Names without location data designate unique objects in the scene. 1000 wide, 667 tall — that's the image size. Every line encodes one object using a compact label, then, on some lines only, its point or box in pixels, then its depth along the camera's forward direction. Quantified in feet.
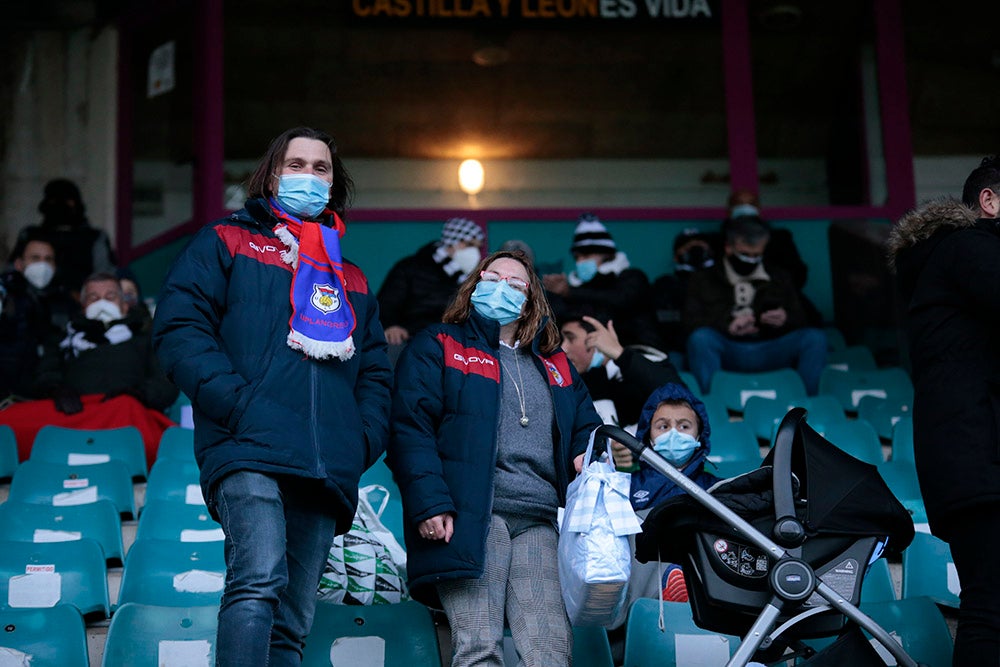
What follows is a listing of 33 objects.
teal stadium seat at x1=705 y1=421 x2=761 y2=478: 38.11
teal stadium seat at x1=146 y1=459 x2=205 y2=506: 33.24
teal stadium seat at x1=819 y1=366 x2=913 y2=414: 46.96
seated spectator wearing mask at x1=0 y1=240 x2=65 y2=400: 45.78
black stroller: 21.25
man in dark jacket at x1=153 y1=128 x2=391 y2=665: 19.79
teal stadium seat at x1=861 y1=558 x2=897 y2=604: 27.89
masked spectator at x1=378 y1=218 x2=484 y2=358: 47.67
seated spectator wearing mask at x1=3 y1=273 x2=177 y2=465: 40.81
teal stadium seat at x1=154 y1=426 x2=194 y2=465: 37.27
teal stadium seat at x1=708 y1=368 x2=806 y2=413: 45.78
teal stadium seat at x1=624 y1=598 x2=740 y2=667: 25.05
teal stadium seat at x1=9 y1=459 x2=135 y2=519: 33.45
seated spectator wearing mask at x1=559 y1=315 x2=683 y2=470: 37.63
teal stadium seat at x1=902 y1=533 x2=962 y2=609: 28.35
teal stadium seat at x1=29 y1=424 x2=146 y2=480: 37.50
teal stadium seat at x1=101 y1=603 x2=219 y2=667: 24.02
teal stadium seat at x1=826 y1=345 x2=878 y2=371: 52.65
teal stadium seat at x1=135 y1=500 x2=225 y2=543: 30.21
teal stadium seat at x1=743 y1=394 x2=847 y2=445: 41.47
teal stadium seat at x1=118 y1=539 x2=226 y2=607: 27.30
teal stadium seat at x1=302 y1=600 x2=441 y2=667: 24.73
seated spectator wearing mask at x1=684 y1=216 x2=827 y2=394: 48.39
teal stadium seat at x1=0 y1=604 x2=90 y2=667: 24.23
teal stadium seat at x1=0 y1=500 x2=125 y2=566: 30.37
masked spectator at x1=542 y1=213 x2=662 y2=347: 47.29
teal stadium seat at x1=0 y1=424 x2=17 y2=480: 37.45
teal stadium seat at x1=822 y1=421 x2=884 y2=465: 36.96
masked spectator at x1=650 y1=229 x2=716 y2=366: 52.19
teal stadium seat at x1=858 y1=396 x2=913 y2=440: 43.14
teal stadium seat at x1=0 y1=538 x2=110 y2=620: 27.22
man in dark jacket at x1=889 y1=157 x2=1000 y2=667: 20.85
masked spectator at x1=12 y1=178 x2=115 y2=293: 56.34
